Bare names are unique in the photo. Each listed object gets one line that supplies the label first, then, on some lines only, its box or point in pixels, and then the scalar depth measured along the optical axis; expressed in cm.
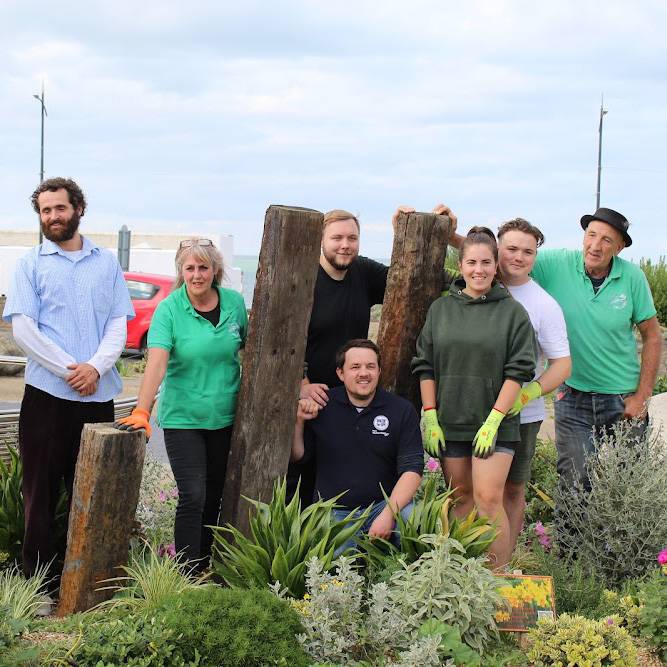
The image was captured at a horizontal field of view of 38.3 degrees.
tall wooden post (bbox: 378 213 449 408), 575
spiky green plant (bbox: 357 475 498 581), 484
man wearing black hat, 580
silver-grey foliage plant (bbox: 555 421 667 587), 572
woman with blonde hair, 506
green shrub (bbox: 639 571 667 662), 492
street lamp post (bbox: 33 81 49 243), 2480
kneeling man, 511
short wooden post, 488
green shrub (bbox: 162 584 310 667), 394
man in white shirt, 532
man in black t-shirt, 537
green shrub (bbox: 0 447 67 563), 571
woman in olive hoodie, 500
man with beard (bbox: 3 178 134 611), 512
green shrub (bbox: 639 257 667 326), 1919
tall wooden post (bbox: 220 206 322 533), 525
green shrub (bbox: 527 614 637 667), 449
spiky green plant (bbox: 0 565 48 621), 483
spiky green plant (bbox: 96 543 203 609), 475
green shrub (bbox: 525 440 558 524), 711
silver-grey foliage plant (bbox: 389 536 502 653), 443
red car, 1811
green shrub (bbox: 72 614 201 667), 390
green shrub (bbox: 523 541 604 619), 540
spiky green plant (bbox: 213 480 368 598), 470
